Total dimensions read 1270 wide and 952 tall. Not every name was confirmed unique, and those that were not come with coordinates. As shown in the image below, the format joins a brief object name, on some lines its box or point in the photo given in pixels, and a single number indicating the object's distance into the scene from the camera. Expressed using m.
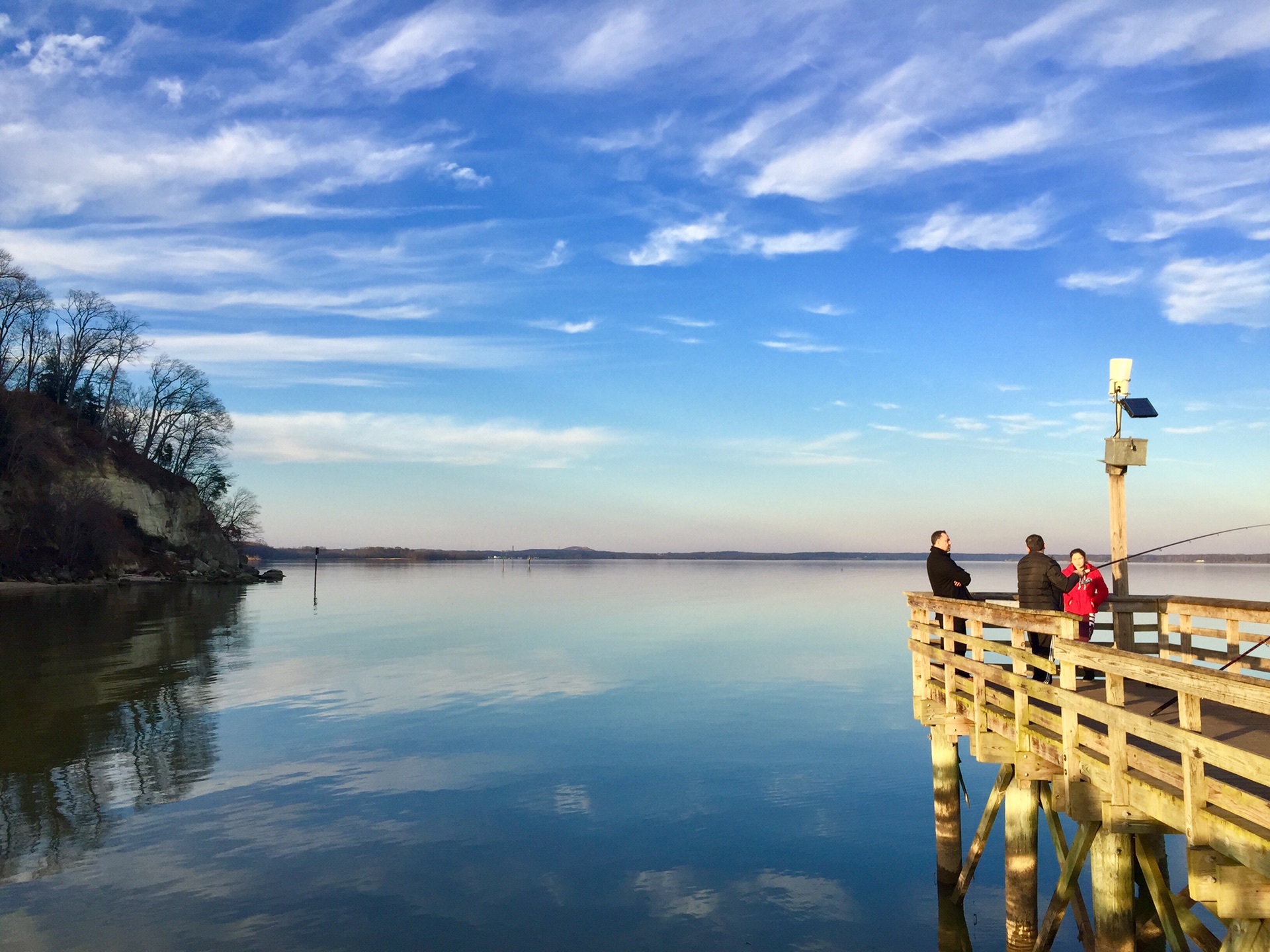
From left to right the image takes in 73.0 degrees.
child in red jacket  10.98
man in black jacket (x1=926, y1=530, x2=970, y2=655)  11.87
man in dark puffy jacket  10.46
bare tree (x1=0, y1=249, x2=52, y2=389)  71.06
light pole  11.96
